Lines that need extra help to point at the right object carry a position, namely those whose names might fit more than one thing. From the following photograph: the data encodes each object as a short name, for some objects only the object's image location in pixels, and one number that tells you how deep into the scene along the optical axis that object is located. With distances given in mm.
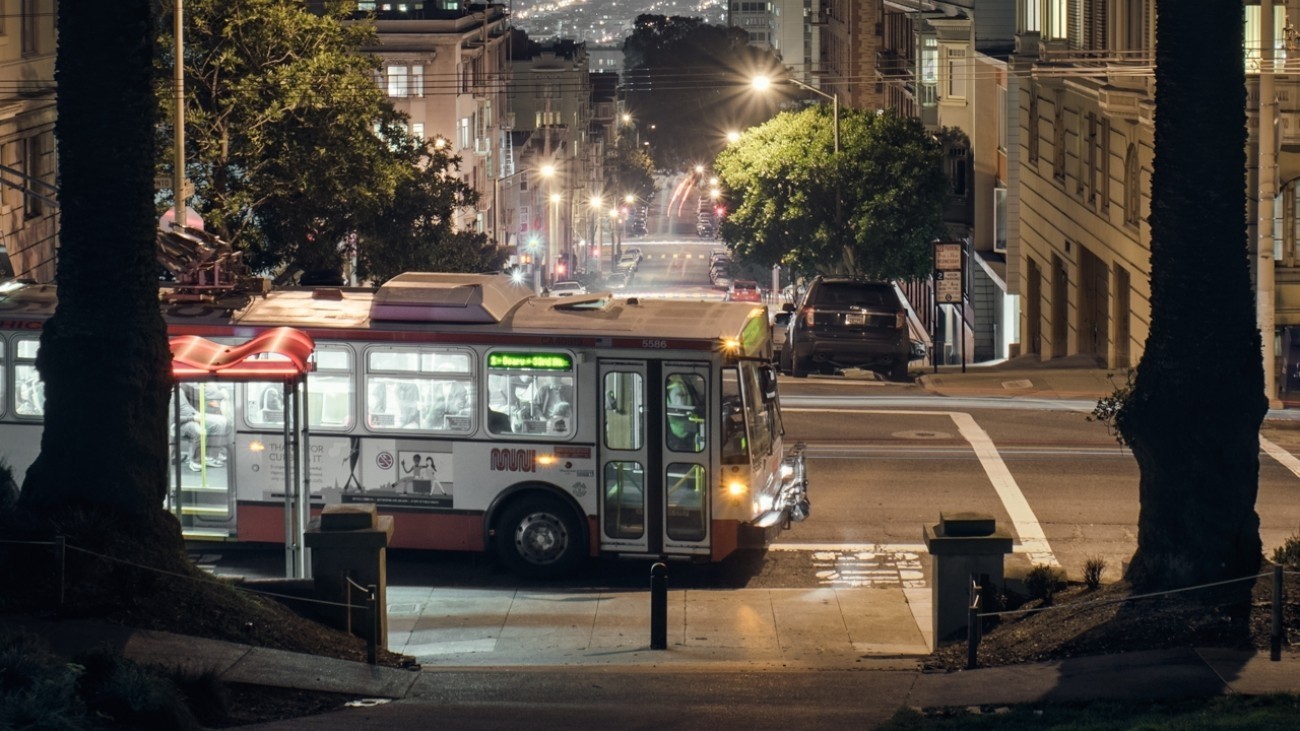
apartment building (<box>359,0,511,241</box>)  77188
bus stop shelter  18422
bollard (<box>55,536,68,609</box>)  14352
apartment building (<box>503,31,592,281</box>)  107312
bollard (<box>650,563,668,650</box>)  16703
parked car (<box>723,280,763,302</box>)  82706
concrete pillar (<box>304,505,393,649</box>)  16094
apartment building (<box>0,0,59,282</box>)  39031
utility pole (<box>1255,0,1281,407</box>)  32912
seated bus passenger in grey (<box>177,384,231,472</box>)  20797
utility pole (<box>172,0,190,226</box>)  31500
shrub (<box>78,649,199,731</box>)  11656
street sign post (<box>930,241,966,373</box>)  43688
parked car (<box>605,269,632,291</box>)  125944
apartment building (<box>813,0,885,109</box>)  86500
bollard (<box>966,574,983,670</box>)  14789
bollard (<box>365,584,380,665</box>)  15086
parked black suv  38781
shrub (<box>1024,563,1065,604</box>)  16266
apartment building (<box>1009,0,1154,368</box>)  37719
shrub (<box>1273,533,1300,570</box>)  15547
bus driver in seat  19953
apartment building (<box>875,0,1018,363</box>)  56312
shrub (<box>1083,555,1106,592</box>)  16266
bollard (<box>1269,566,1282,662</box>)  13664
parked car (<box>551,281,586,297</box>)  78750
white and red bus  20016
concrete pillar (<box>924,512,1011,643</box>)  16141
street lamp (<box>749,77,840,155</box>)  59000
